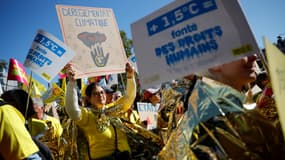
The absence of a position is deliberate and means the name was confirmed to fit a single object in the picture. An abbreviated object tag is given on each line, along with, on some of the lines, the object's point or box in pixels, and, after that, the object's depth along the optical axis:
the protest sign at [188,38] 1.31
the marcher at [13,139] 1.60
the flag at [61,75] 6.38
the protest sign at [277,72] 0.83
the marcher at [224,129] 1.06
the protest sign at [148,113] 4.53
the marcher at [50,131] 4.27
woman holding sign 3.21
